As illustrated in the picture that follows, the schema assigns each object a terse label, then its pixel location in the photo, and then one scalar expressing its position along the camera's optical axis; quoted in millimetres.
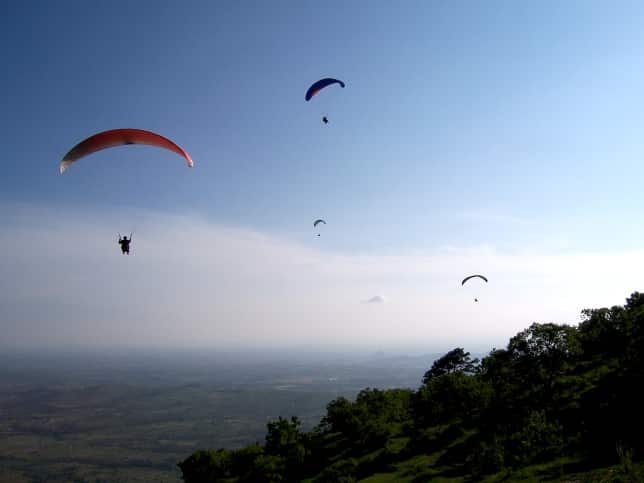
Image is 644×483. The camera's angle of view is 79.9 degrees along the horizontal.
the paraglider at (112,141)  22922
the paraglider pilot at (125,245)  26141
